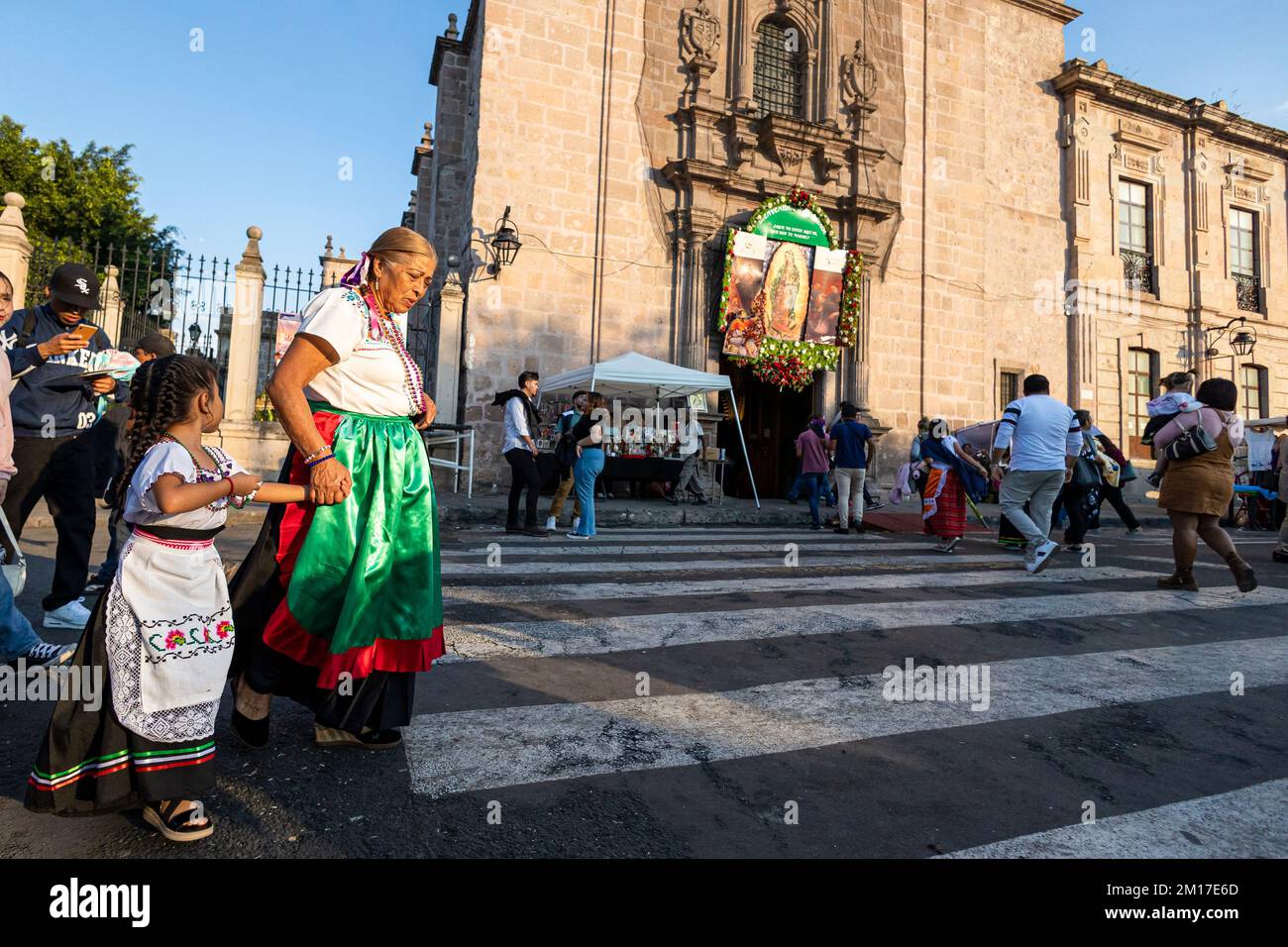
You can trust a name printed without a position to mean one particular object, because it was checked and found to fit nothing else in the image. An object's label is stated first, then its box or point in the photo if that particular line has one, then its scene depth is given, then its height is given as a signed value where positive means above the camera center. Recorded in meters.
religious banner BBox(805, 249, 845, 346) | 16.06 +4.80
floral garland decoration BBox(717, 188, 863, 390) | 15.48 +3.66
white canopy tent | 12.65 +2.30
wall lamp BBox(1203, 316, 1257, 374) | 21.23 +5.47
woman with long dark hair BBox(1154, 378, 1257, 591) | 5.90 +0.35
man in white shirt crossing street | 7.08 +0.65
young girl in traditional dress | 1.89 -0.42
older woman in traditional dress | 2.32 -0.17
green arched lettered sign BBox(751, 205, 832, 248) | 15.60 +6.15
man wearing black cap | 3.93 +0.34
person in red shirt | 12.05 +0.95
